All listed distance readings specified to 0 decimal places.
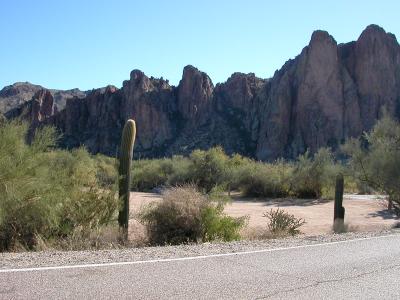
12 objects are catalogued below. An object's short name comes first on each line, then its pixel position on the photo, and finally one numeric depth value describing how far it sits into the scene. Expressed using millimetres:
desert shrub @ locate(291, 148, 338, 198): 44281
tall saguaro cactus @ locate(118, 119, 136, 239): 13984
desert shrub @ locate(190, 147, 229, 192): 49406
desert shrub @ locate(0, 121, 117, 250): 10914
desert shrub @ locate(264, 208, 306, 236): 16500
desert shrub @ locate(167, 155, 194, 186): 50712
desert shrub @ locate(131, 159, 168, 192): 56125
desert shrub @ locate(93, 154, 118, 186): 15339
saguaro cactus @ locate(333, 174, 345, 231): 20538
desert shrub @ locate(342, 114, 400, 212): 20766
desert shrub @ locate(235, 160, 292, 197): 45812
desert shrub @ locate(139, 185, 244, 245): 13586
